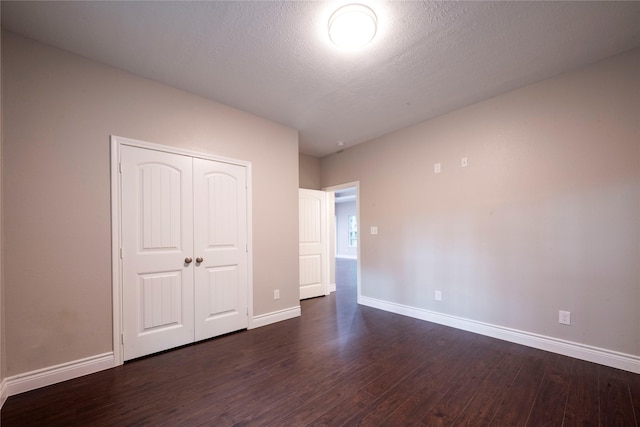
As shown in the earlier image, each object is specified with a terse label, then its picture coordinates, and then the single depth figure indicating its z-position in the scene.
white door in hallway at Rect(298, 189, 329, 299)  4.68
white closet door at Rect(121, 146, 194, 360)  2.46
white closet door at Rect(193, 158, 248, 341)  2.91
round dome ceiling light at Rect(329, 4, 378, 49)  1.76
